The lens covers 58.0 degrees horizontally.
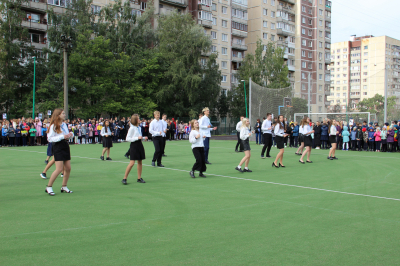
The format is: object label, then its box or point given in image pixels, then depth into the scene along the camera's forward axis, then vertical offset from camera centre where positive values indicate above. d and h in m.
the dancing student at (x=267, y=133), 16.89 -0.28
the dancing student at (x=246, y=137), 12.43 -0.32
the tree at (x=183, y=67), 49.00 +8.31
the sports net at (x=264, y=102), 32.43 +2.39
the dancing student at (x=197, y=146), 11.32 -0.60
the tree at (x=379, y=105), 30.47 +2.12
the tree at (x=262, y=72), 61.81 +9.56
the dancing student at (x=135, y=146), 9.97 -0.54
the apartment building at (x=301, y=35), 78.88 +21.70
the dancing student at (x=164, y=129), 14.06 -0.09
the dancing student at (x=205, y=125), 14.18 +0.09
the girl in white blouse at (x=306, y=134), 15.81 -0.25
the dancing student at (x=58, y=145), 8.36 -0.45
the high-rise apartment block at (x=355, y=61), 127.12 +26.00
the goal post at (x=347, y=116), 30.33 +1.12
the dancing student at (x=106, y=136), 15.94 -0.43
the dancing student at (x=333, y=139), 17.10 -0.50
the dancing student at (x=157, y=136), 13.77 -0.36
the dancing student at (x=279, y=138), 14.18 -0.40
